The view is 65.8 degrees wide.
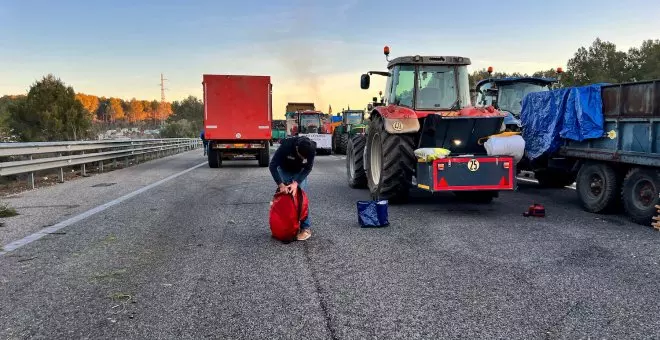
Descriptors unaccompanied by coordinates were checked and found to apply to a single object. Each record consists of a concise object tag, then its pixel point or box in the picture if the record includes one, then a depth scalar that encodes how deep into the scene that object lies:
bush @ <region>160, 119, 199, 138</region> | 60.69
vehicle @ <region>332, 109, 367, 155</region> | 29.14
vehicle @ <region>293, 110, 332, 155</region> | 28.69
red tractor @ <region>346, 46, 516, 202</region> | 7.93
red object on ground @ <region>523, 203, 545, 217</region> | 7.76
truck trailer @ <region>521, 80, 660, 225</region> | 7.14
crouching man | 6.37
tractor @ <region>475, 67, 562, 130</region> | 12.81
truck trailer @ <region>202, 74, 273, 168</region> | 18.52
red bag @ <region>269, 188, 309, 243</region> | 6.14
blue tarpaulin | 8.20
